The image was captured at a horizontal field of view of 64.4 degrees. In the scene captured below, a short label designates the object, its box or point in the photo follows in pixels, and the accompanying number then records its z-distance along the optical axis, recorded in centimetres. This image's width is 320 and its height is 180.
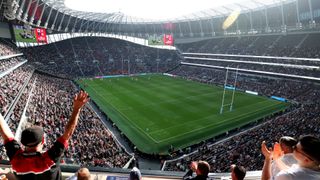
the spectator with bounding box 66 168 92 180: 367
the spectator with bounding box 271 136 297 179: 370
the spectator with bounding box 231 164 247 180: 415
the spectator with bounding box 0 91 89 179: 320
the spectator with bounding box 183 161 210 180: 425
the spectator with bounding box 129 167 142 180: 457
